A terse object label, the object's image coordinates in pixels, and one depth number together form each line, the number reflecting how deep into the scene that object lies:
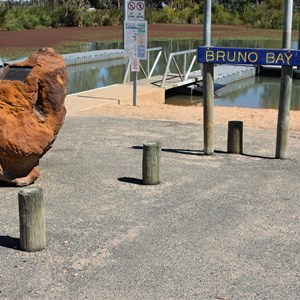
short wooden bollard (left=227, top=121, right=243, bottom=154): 8.61
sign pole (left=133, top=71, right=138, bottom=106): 13.63
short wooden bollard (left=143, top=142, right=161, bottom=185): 6.89
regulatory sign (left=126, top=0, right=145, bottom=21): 12.95
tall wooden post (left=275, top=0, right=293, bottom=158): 7.97
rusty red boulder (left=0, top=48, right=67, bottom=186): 6.51
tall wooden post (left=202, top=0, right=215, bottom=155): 8.38
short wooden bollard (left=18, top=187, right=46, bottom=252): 4.91
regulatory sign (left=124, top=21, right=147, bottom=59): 13.12
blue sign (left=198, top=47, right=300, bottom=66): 7.85
